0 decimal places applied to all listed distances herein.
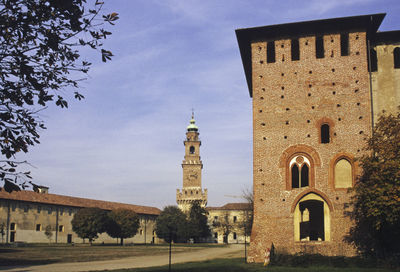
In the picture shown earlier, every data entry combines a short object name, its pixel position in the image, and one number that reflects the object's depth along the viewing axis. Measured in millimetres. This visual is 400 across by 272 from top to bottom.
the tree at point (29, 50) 7551
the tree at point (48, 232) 59719
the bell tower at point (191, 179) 93750
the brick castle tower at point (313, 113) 21844
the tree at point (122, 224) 61844
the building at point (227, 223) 88438
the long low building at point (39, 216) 55156
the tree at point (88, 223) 55156
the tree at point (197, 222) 70125
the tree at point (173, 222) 69438
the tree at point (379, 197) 18469
